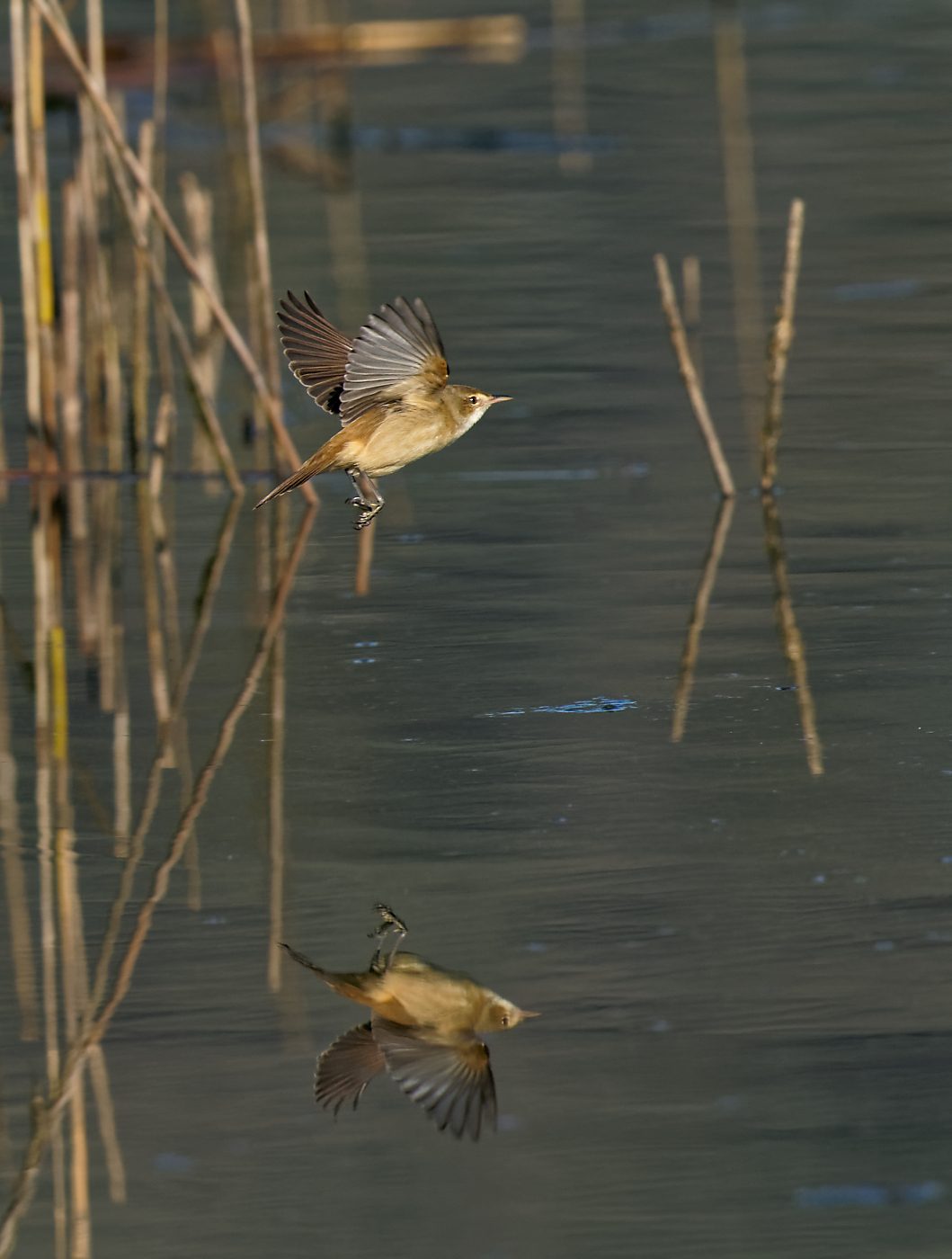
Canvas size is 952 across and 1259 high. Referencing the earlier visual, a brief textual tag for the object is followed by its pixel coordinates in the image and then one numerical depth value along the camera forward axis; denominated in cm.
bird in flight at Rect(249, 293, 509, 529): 1032
